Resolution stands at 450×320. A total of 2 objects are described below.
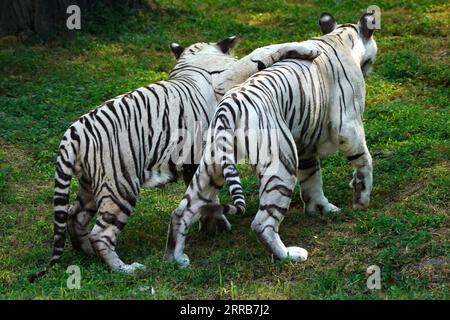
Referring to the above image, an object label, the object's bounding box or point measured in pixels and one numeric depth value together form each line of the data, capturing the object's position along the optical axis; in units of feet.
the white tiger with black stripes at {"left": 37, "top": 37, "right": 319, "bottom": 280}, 47.21
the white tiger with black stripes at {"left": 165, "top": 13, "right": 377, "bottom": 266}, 45.09
